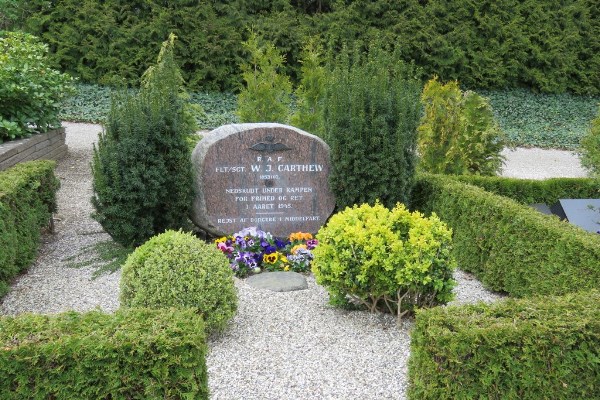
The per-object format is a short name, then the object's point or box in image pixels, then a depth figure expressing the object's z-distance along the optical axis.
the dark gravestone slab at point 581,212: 7.89
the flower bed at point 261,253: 6.88
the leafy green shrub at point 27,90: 9.74
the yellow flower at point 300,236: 7.52
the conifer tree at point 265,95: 10.61
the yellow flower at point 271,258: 6.95
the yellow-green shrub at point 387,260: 5.32
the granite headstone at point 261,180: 7.69
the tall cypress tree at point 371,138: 7.59
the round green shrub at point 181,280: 5.11
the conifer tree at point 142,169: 7.02
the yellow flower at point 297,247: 7.15
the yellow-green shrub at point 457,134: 10.09
